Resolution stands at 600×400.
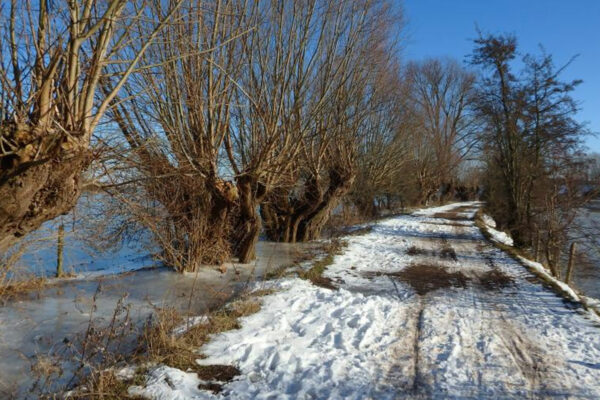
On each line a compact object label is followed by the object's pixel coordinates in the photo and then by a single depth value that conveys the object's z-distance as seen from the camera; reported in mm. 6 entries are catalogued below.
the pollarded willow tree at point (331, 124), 10039
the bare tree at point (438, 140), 35969
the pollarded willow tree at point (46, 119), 3561
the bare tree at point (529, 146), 11242
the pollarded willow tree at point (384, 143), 16470
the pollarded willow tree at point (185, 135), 7391
